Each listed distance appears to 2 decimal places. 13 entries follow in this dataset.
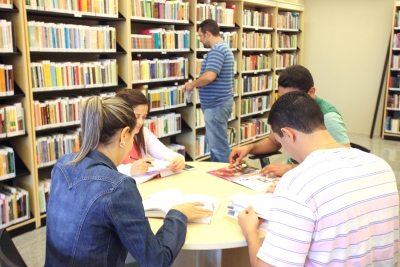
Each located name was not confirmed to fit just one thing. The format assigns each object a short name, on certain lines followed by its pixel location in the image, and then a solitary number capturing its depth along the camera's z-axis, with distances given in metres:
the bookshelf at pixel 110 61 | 2.90
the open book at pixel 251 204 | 1.45
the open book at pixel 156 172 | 1.96
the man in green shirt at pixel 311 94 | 2.05
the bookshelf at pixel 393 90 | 5.93
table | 1.37
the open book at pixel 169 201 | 1.52
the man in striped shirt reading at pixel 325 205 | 1.04
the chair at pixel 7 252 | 1.03
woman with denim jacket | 1.12
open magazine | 1.89
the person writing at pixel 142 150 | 1.99
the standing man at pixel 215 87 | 3.90
